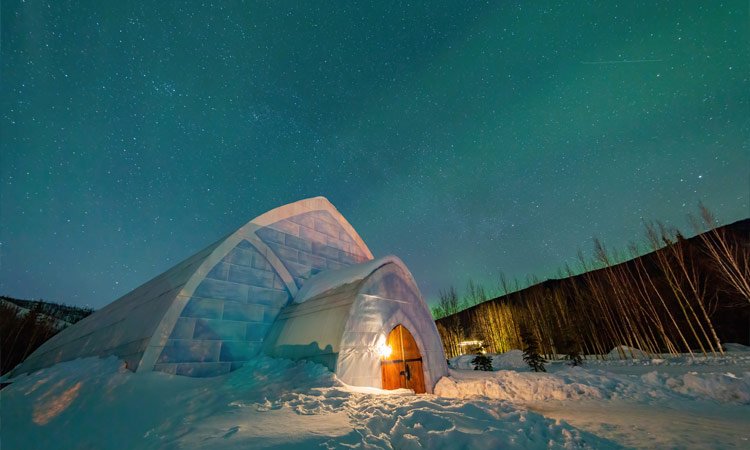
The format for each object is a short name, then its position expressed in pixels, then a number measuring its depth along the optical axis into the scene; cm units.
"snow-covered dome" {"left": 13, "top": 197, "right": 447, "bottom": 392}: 746
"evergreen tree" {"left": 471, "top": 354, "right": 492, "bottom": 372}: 1656
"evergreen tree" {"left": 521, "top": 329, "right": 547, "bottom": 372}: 1609
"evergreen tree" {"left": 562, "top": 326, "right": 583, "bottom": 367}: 1883
